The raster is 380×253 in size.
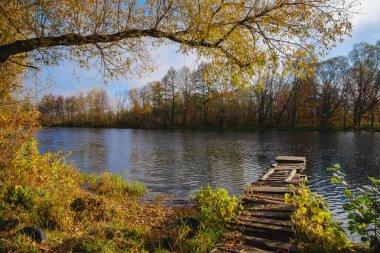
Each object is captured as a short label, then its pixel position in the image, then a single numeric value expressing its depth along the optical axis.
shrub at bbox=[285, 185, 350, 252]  5.79
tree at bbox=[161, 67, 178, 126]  82.31
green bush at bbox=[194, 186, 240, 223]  7.73
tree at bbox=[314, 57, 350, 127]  68.75
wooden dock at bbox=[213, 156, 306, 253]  6.49
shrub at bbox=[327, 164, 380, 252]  5.43
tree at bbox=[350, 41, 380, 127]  64.25
